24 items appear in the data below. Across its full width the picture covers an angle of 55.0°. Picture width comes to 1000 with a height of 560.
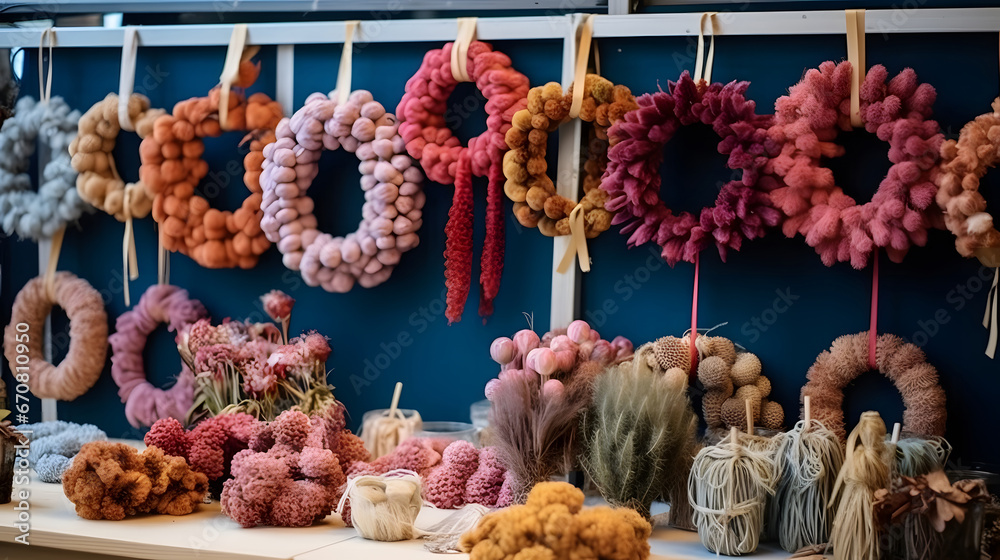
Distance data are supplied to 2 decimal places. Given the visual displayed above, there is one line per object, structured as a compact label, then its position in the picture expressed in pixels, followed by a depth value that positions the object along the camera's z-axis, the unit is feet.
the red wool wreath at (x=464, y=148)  6.35
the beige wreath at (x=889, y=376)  5.65
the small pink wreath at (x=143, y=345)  7.34
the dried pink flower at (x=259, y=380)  6.37
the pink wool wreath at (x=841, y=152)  5.45
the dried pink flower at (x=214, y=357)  6.48
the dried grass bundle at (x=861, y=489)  4.76
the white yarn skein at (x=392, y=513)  5.23
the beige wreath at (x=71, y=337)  7.59
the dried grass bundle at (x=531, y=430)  5.50
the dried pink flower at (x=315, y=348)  6.50
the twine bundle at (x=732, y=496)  5.03
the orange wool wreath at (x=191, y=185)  7.04
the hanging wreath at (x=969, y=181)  5.26
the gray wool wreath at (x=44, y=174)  7.45
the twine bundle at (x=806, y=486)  5.09
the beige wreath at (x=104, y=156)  7.29
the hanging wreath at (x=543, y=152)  6.14
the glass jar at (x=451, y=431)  6.38
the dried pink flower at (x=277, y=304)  6.83
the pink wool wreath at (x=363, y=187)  6.61
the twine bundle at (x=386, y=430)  6.61
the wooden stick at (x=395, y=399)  6.71
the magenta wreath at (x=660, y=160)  5.76
